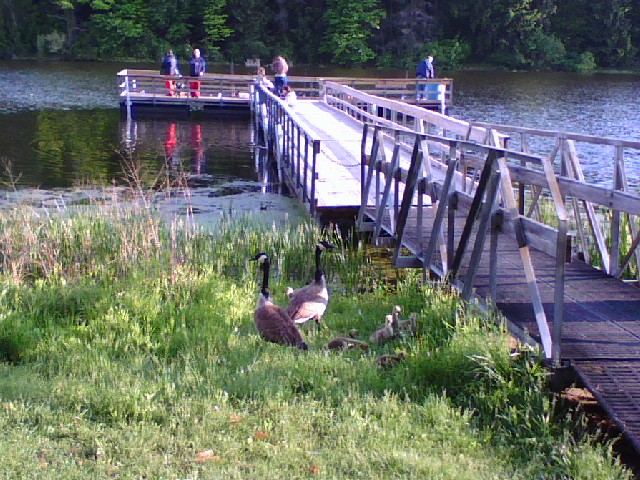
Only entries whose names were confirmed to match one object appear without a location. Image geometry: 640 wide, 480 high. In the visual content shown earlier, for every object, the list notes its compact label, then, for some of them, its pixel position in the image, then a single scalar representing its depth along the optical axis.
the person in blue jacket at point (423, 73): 33.28
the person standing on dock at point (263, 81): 31.45
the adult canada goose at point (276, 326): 7.13
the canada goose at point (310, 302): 7.96
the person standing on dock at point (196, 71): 35.78
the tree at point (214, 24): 66.88
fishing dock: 34.69
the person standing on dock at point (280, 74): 27.42
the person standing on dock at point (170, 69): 36.03
